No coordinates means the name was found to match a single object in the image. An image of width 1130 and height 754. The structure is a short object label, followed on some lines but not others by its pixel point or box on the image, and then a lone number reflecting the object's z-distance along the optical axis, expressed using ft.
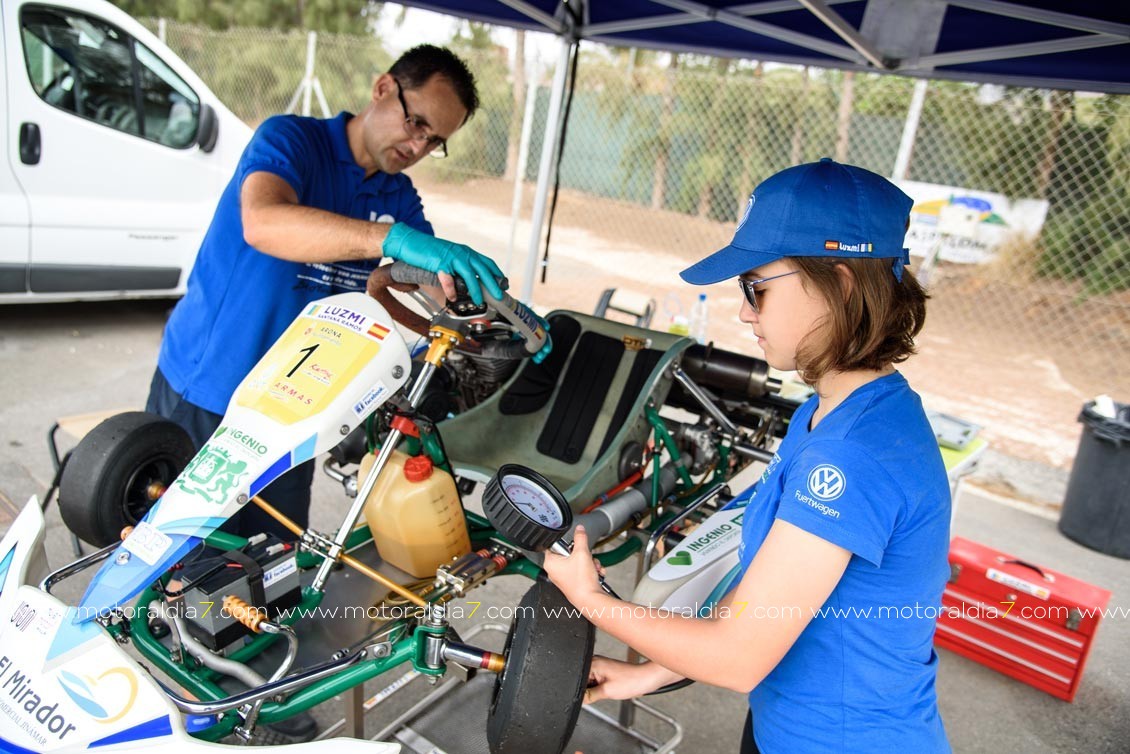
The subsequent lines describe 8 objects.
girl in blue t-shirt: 3.91
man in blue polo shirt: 7.39
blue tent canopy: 9.21
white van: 17.02
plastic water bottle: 16.63
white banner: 25.41
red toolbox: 10.62
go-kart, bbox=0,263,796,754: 5.01
